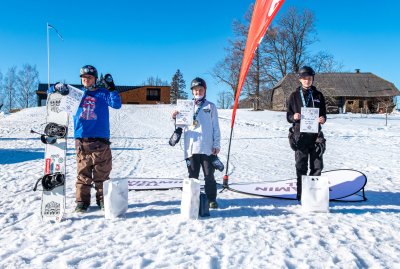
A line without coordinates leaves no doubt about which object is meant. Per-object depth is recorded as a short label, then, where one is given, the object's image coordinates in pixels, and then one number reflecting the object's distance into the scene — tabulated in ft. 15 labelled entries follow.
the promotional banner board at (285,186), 16.39
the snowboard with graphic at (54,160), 12.35
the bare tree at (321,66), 127.65
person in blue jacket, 13.40
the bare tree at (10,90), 201.77
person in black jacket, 14.61
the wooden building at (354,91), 132.87
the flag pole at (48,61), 22.50
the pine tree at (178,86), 276.86
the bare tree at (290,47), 131.54
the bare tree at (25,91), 197.77
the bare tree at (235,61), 122.01
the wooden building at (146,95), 176.76
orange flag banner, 13.07
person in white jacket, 14.10
